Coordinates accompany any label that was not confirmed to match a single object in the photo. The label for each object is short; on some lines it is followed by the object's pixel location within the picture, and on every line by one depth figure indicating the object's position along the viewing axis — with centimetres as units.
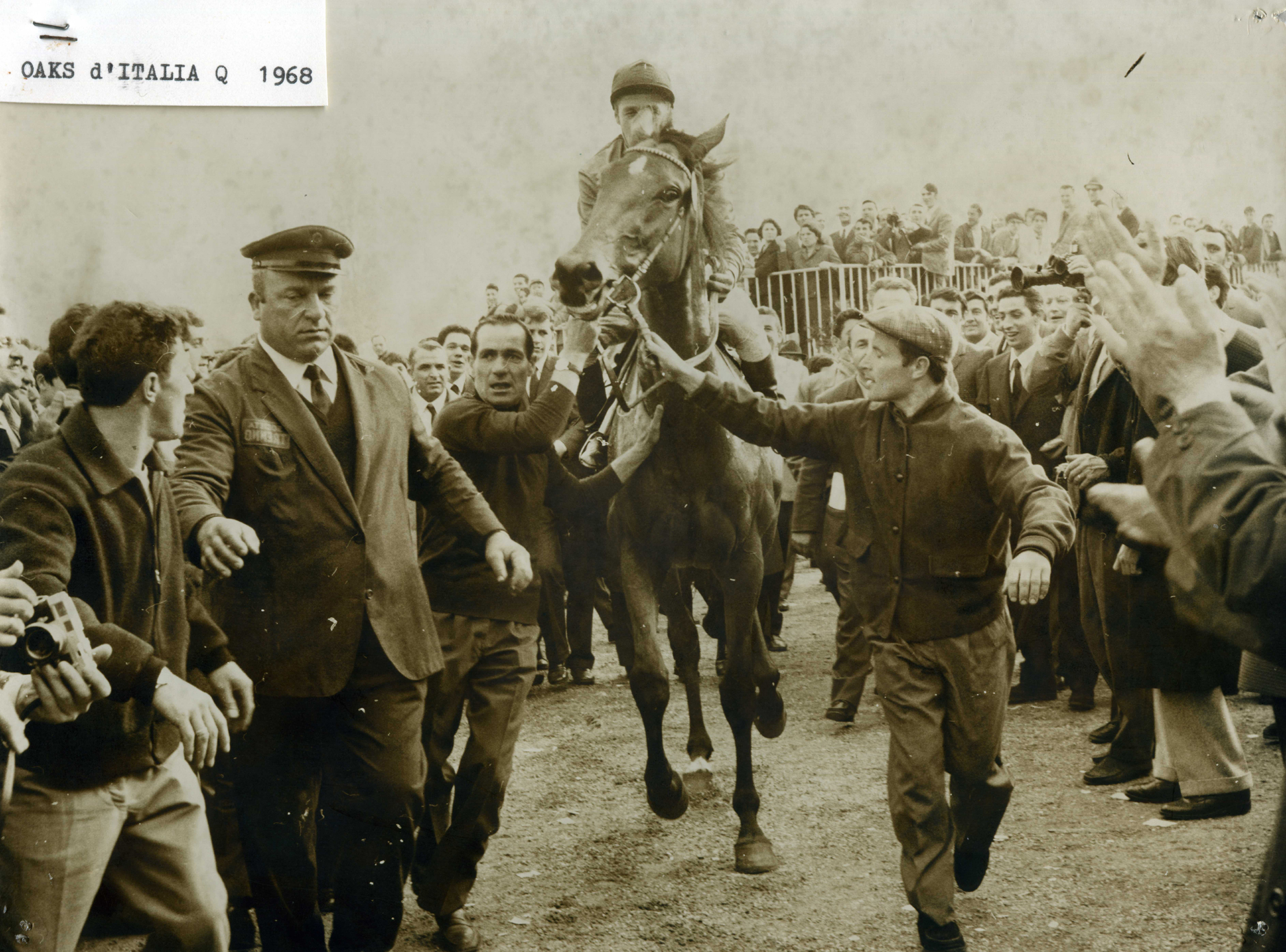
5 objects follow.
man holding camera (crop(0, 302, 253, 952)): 277
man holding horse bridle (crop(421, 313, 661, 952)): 331
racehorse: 344
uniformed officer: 308
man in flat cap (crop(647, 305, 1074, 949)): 314
